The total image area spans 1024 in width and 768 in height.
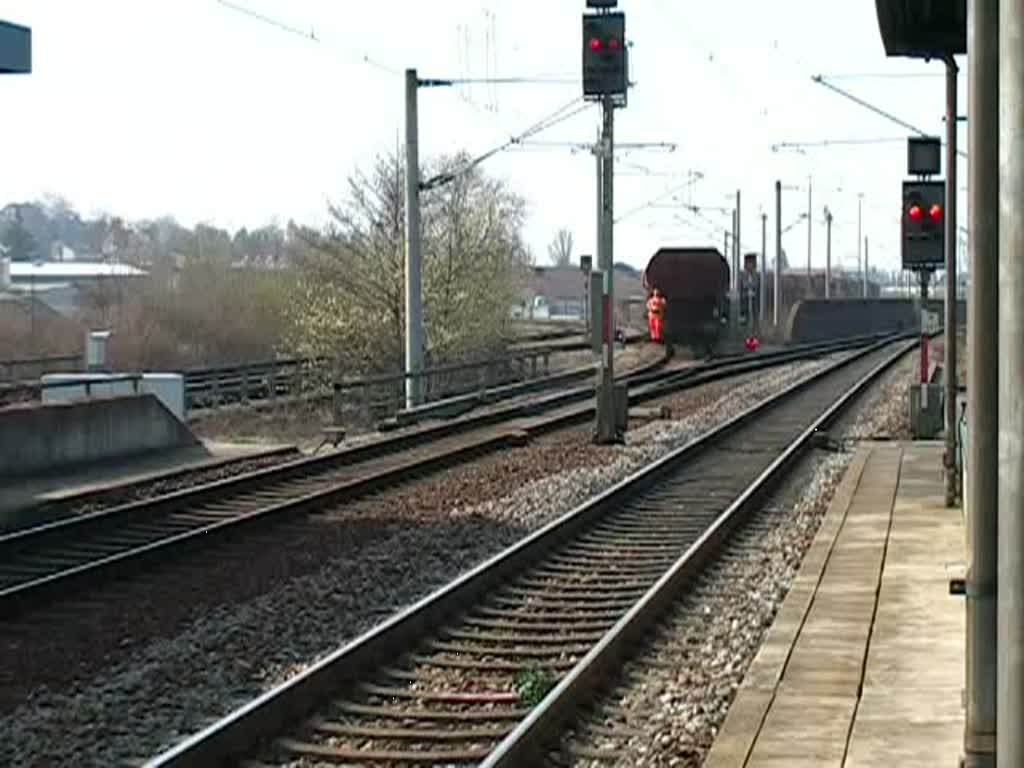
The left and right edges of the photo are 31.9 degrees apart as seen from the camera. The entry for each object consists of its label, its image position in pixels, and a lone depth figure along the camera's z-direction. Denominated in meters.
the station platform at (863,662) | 7.62
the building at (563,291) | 148.41
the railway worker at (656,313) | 58.47
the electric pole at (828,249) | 102.25
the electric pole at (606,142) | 23.11
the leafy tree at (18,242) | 157.12
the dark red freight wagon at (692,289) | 57.69
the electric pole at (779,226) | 73.38
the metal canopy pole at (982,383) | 5.41
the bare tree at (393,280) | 46.66
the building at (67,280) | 70.38
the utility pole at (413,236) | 32.31
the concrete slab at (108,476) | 17.59
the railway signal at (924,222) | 19.34
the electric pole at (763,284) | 77.62
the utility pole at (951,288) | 16.64
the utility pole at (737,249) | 70.96
